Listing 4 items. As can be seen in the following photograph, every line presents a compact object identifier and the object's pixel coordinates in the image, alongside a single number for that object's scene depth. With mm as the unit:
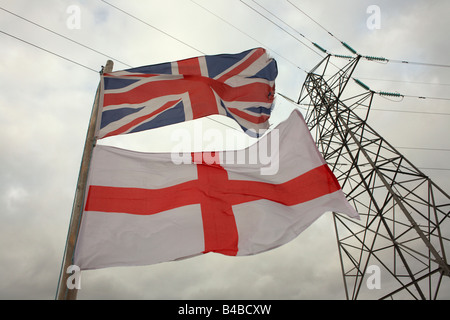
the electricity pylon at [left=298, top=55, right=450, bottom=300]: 7277
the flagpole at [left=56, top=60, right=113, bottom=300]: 2832
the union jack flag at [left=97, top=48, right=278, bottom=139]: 4684
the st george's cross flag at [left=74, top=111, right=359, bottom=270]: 3791
